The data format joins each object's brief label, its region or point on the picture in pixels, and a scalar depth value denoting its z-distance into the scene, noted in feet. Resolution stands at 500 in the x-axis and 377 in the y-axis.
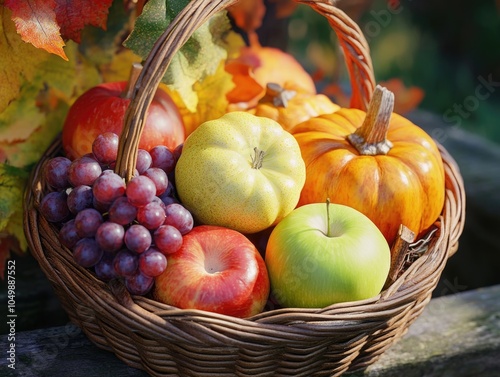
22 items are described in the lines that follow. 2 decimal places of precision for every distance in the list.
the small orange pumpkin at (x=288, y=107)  5.08
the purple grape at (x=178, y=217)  3.60
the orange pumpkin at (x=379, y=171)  4.26
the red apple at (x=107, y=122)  4.33
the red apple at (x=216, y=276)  3.44
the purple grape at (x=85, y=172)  3.59
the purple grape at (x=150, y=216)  3.42
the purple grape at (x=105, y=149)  3.75
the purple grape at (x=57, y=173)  3.83
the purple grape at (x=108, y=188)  3.43
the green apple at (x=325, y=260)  3.54
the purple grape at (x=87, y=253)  3.40
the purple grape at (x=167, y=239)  3.45
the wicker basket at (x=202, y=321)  3.26
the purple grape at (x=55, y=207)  3.72
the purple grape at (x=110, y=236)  3.34
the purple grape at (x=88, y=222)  3.43
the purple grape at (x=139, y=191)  3.38
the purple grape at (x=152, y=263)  3.37
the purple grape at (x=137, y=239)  3.35
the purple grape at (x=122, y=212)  3.38
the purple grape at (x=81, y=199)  3.54
